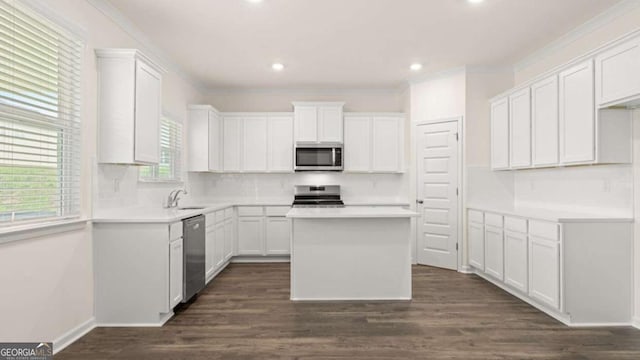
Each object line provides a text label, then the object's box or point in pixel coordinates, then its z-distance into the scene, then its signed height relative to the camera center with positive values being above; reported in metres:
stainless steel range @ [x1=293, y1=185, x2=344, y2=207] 5.98 -0.22
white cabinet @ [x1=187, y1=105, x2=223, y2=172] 5.35 +0.63
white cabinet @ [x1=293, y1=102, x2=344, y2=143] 5.70 +0.94
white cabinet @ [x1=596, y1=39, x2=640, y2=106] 2.67 +0.88
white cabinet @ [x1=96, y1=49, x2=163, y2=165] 3.07 +0.67
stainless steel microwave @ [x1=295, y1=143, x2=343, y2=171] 5.67 +0.38
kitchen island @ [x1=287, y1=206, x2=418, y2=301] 3.70 -0.83
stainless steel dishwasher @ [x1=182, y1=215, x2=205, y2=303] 3.46 -0.81
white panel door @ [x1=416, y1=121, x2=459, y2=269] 5.02 -0.19
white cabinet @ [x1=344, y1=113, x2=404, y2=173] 5.80 +0.68
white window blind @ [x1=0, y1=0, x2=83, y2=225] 2.21 +0.44
